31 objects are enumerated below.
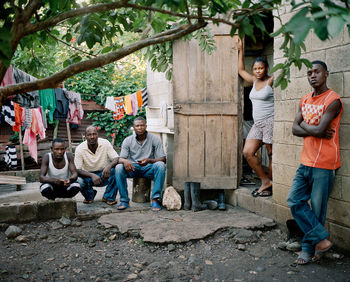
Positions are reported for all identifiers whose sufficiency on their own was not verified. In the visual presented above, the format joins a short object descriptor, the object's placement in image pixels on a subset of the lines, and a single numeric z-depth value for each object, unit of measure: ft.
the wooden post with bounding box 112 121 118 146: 33.06
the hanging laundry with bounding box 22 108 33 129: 23.63
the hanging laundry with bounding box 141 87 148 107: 24.32
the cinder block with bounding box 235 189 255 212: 15.34
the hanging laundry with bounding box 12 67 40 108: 16.40
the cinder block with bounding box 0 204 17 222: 13.82
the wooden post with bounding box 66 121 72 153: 29.25
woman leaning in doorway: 14.94
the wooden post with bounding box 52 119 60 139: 31.10
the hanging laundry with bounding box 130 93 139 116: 26.59
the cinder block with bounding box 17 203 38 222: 14.10
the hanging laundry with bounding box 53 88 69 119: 24.22
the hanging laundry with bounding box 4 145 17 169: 25.19
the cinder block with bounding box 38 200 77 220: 14.44
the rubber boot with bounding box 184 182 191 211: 16.00
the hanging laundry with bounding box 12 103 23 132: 23.02
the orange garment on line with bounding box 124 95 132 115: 27.35
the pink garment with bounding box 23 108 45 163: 24.52
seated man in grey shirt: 16.01
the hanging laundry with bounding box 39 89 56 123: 22.68
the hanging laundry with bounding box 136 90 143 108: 25.59
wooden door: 16.11
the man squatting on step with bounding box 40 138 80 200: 15.02
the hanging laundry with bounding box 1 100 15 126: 22.24
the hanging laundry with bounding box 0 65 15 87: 15.62
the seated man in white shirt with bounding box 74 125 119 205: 16.47
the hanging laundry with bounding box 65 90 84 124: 26.32
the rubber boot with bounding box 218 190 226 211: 15.75
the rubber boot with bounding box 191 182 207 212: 15.79
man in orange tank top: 10.00
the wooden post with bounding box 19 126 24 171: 25.81
